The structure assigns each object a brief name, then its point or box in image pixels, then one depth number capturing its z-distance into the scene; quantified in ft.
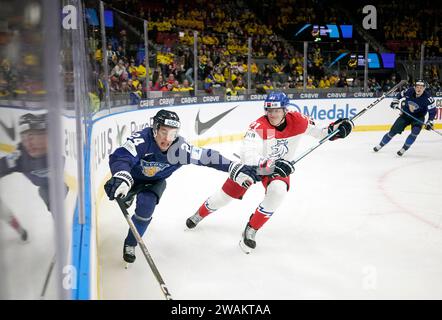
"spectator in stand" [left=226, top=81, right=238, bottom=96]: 28.32
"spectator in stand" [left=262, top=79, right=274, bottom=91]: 30.37
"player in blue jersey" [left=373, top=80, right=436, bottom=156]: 24.50
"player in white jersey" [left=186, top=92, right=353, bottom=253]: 10.15
